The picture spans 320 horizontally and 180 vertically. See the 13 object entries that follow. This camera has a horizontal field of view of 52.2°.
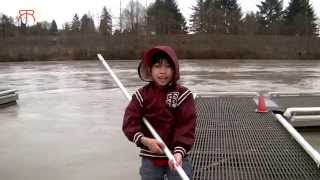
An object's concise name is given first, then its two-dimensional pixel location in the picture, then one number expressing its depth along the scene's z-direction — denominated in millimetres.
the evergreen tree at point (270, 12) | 42233
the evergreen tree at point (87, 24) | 33587
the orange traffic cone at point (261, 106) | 5664
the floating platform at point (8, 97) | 7468
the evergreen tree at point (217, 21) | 35098
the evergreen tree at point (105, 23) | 32782
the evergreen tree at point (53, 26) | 40161
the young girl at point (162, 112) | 1922
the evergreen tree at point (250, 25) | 34499
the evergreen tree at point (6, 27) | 31415
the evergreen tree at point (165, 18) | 35848
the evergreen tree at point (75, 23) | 34435
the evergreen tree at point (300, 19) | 34675
